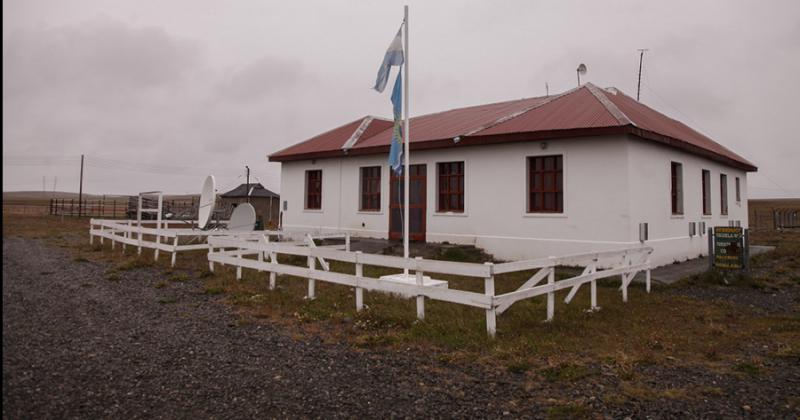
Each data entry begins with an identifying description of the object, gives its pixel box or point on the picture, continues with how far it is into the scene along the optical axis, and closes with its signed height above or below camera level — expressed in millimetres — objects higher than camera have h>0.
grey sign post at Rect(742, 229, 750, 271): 10441 -649
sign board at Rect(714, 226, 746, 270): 10367 -582
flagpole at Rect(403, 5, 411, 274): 8508 +1549
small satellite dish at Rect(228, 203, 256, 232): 15055 +83
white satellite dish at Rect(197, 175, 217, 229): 14398 +589
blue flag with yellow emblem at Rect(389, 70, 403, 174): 8961 +1641
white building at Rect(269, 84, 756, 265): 11484 +1134
